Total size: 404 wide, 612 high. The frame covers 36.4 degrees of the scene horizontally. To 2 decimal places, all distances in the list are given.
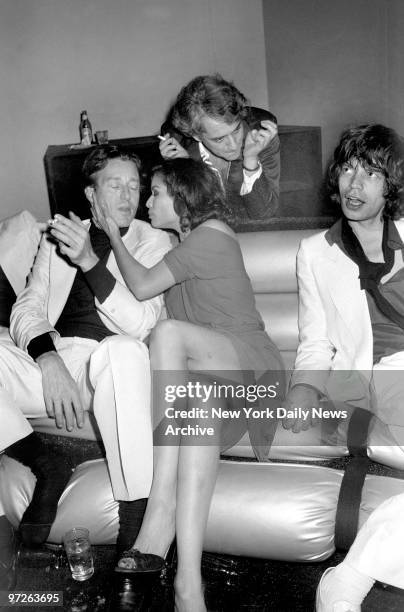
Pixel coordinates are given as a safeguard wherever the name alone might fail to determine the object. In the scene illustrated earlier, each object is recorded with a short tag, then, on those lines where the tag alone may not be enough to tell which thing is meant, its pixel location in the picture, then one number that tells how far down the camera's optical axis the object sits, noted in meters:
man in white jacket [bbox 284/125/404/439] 1.47
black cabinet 2.79
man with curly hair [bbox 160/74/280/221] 1.80
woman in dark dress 1.26
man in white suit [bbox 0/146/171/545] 1.40
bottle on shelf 3.19
